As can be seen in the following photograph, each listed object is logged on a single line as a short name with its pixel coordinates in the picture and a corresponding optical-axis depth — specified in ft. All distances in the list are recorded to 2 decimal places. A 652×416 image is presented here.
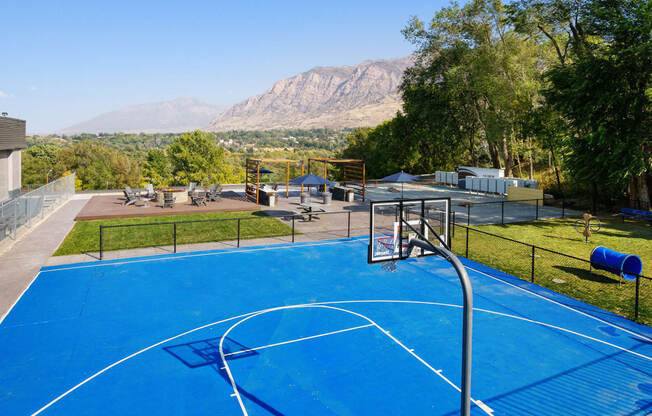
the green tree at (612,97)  85.05
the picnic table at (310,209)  89.09
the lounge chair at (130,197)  108.40
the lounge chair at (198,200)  108.99
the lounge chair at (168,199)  105.19
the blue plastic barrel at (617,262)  51.42
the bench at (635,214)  90.92
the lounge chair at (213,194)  114.52
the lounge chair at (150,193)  122.15
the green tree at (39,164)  265.34
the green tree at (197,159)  267.59
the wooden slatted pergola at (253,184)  111.88
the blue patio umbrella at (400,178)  112.68
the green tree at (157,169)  279.69
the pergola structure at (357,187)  119.11
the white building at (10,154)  94.12
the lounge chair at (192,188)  117.31
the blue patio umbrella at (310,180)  102.22
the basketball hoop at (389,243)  37.96
